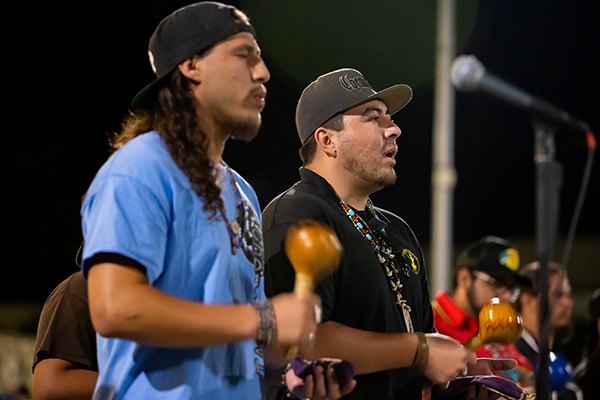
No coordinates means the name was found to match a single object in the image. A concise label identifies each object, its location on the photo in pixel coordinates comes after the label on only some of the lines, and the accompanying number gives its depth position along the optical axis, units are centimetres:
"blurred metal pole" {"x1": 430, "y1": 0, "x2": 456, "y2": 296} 879
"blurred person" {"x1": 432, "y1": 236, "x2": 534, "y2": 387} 532
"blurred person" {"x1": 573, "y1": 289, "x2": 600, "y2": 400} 545
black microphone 239
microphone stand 235
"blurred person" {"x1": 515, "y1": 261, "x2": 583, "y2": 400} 571
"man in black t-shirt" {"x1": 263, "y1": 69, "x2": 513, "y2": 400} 251
